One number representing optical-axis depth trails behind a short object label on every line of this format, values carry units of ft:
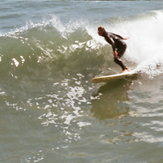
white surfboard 62.34
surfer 64.64
